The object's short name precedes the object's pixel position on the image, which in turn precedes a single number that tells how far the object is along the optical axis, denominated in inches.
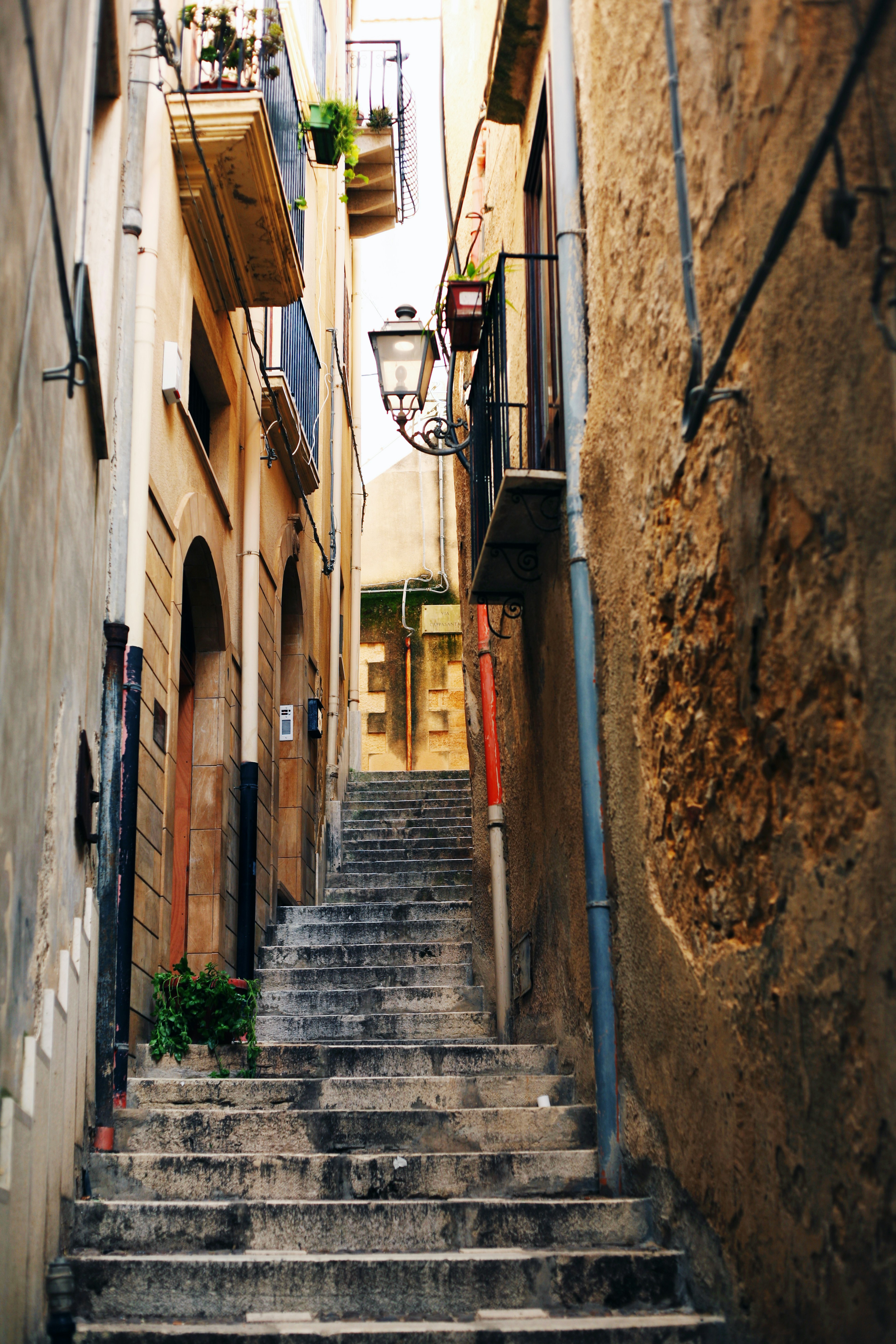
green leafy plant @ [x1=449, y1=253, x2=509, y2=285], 284.8
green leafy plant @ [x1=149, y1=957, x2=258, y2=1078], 231.1
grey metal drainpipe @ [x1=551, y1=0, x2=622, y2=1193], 173.8
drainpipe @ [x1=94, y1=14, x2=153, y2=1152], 194.9
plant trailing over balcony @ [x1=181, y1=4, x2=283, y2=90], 283.9
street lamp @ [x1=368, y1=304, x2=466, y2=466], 262.7
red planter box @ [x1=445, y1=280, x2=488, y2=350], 275.0
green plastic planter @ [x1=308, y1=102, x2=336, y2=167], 409.4
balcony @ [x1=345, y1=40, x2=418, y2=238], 577.6
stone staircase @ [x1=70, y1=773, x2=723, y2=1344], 136.9
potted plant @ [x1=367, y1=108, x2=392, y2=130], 562.6
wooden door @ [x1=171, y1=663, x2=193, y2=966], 293.6
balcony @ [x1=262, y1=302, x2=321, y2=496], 380.2
